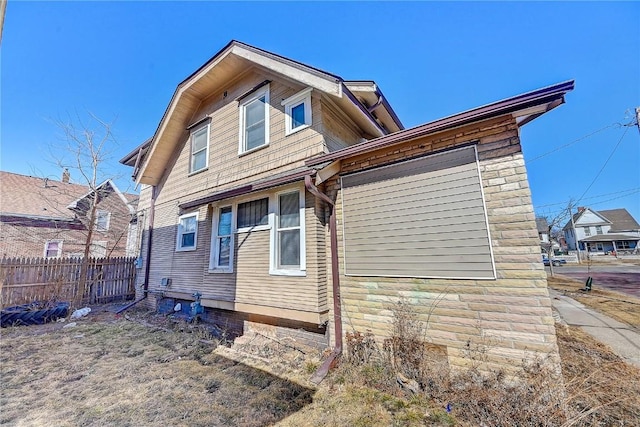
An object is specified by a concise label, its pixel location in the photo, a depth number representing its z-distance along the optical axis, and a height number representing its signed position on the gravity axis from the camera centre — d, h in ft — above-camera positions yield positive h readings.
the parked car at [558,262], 114.01 -5.31
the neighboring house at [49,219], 53.67 +9.90
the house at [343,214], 12.34 +2.79
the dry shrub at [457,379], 10.21 -5.98
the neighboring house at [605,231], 150.39 +11.34
